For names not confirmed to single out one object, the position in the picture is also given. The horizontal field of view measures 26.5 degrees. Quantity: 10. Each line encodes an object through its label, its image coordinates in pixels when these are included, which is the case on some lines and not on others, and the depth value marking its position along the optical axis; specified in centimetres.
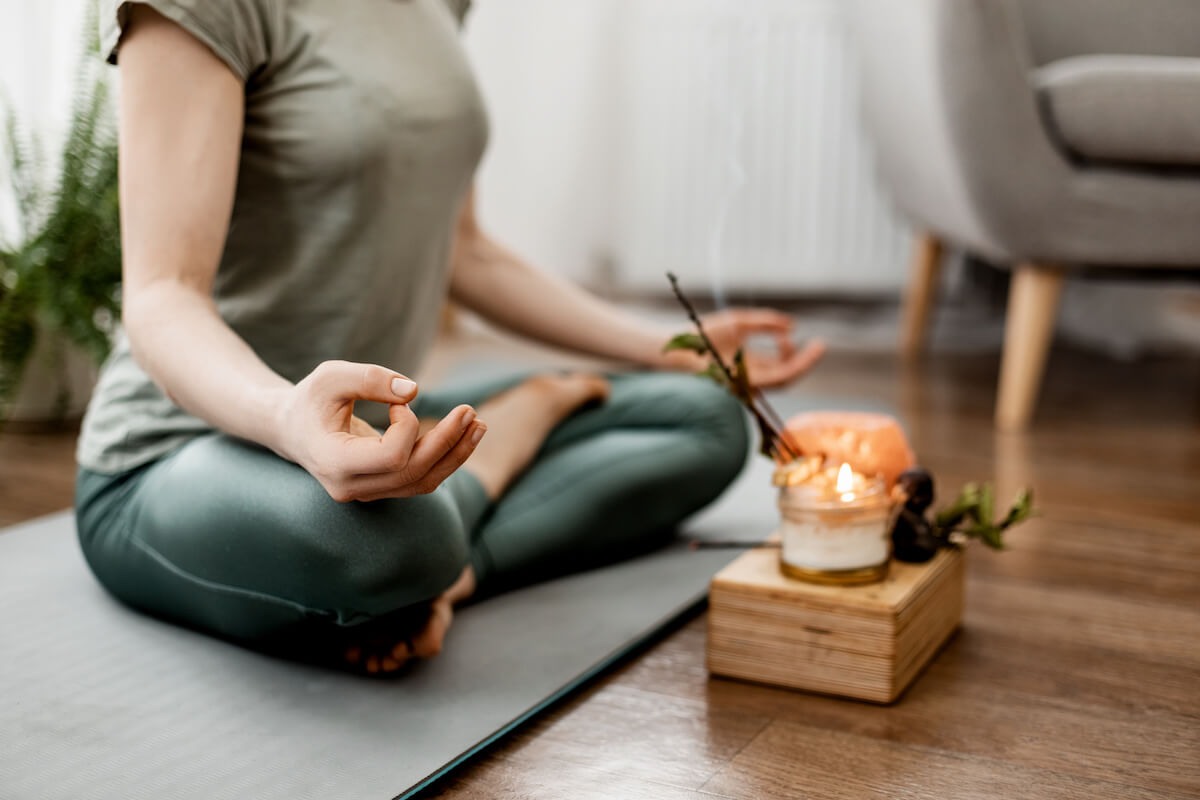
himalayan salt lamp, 188
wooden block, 180
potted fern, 260
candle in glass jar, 181
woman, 175
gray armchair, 265
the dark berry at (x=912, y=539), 189
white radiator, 426
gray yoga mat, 169
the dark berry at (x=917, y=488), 189
